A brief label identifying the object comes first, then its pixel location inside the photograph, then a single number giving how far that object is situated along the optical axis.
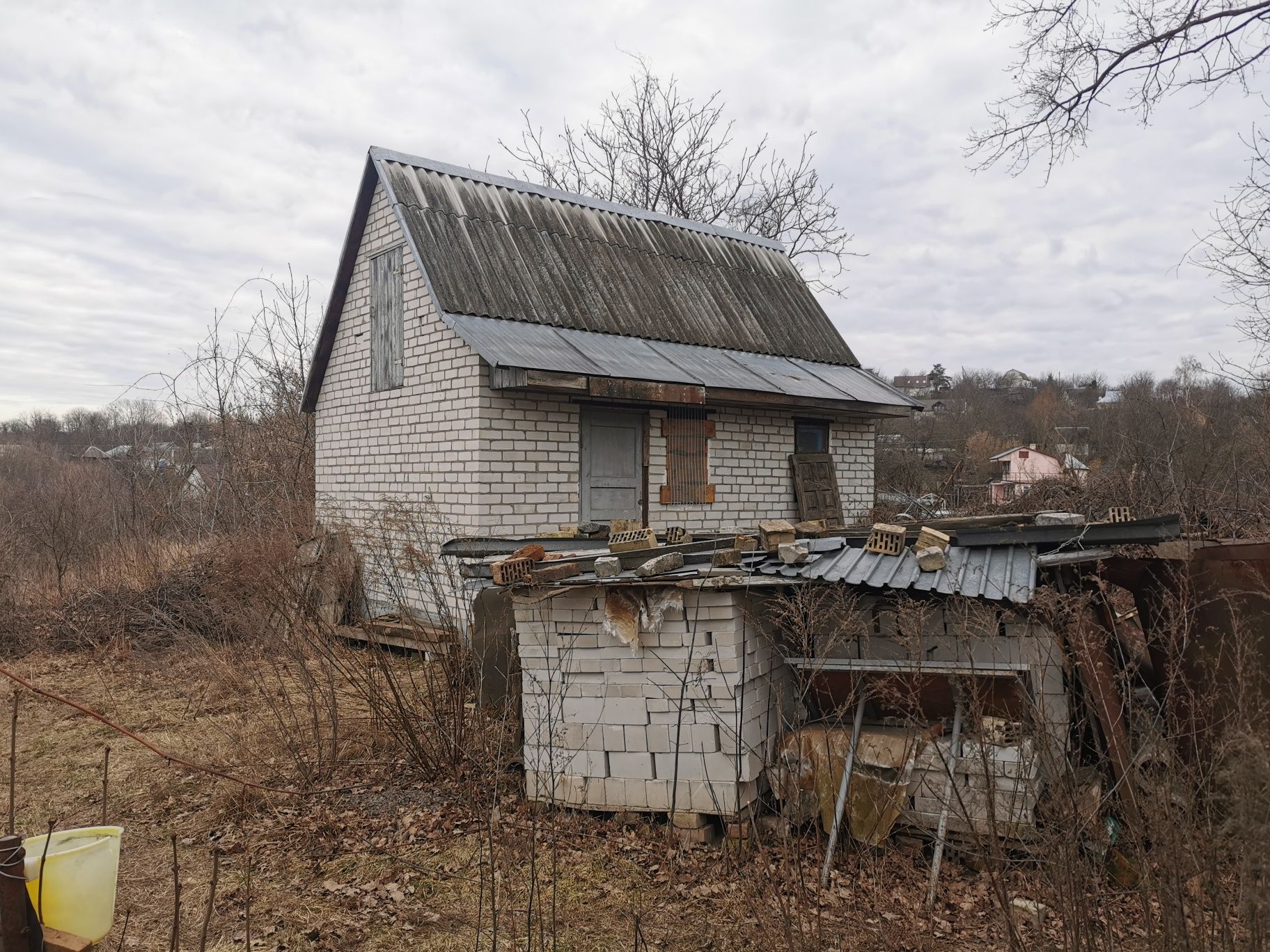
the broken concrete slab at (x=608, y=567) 5.04
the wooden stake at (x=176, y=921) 2.36
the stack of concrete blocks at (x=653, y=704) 5.00
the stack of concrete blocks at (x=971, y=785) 4.45
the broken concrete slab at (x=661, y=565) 4.98
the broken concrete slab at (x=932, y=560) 5.00
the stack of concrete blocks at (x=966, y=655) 4.40
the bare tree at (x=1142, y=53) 9.19
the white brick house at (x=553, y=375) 9.30
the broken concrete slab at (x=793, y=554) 5.29
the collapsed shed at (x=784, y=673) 4.74
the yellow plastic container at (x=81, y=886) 3.04
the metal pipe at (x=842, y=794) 4.47
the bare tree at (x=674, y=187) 23.38
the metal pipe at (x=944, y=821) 4.20
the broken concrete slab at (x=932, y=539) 5.16
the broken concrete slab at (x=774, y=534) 5.68
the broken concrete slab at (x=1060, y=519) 5.35
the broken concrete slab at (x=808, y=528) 6.87
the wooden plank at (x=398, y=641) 6.14
